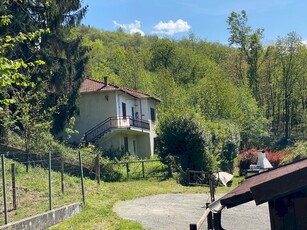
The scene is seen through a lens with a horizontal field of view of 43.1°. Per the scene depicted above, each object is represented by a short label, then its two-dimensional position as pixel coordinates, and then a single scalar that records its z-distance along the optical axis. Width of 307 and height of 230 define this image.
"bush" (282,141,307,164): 29.29
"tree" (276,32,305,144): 57.03
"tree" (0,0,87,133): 21.16
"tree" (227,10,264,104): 58.66
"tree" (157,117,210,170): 24.41
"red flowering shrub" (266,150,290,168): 31.23
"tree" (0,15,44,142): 7.07
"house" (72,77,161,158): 33.12
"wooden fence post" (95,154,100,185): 17.98
